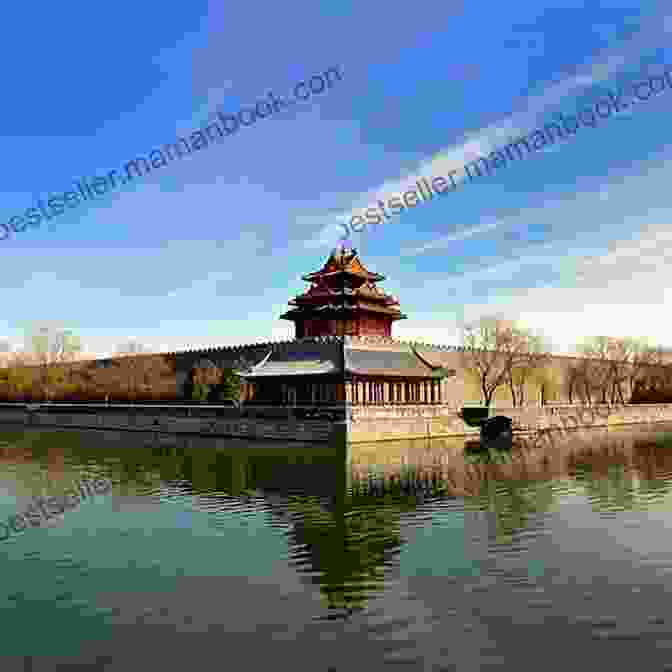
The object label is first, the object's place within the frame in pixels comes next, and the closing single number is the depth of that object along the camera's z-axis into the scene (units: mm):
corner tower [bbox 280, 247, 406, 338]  49969
